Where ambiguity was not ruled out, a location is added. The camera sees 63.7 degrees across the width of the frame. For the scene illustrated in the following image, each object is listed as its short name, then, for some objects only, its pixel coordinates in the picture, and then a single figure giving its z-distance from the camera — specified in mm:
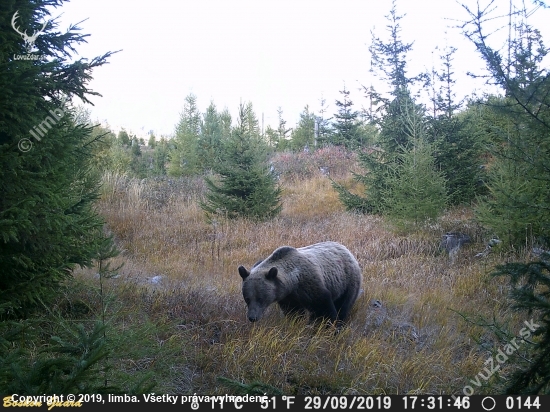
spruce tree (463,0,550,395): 2627
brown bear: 5211
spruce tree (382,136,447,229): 10664
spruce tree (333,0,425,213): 13359
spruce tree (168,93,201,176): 22844
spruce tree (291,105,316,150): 29027
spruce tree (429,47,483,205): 13211
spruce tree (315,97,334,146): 26047
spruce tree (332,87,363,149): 22906
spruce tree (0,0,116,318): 4293
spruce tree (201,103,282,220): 12469
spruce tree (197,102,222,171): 23734
